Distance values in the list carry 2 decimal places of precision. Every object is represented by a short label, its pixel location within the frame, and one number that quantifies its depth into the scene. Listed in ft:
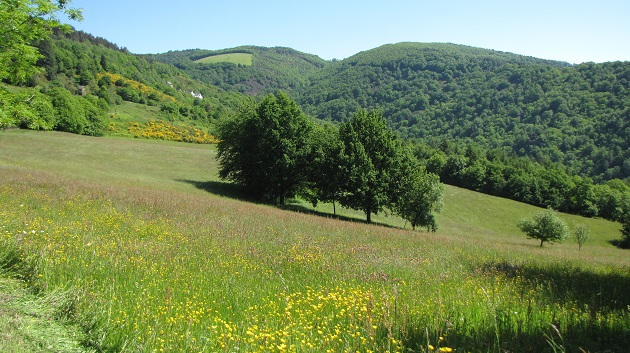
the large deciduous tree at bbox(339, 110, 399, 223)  115.03
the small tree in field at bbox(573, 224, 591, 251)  164.55
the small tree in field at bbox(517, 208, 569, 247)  148.66
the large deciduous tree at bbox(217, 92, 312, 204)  129.29
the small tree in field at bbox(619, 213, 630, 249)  218.50
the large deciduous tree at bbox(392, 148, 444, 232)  119.96
